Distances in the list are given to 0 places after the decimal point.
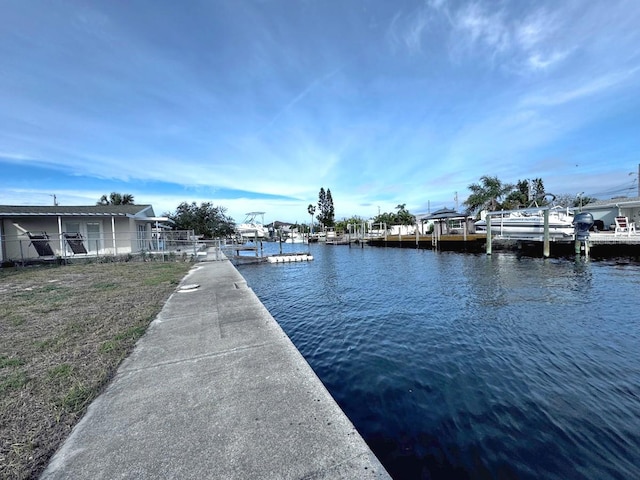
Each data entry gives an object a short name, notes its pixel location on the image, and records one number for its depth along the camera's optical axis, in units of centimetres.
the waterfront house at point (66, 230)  1706
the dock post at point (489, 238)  2347
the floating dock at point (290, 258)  2409
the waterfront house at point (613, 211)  2798
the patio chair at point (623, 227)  1982
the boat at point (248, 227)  4674
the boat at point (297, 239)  6851
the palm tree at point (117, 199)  4069
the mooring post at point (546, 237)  1992
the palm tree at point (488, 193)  4753
